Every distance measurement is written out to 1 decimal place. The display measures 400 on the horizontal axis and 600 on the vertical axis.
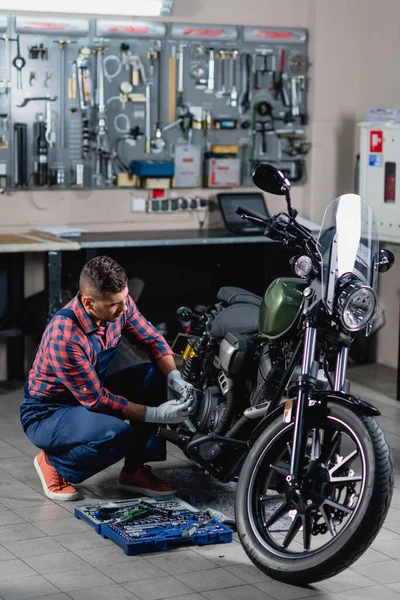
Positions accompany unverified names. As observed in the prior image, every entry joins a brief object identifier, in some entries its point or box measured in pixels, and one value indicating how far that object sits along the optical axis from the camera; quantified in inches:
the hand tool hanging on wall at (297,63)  287.7
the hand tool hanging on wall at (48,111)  261.1
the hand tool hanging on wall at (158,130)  272.8
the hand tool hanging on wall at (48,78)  262.4
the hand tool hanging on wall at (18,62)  257.4
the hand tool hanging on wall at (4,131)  259.6
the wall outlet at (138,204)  276.2
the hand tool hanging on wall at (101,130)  266.1
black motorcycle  134.8
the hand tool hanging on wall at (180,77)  274.4
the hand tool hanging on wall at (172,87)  273.7
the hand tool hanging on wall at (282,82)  286.2
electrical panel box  259.8
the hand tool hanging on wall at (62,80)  262.2
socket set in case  150.2
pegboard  261.1
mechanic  161.6
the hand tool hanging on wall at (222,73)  278.1
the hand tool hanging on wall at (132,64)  268.1
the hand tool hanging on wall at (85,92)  263.9
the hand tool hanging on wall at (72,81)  264.4
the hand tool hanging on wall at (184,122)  277.0
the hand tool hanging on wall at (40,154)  262.4
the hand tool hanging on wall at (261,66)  283.6
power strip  278.5
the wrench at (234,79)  280.1
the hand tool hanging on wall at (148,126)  273.0
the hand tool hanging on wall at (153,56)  271.0
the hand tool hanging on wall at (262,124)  285.1
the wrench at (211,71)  276.7
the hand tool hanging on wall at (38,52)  259.3
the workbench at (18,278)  241.0
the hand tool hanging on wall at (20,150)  260.8
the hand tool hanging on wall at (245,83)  281.6
